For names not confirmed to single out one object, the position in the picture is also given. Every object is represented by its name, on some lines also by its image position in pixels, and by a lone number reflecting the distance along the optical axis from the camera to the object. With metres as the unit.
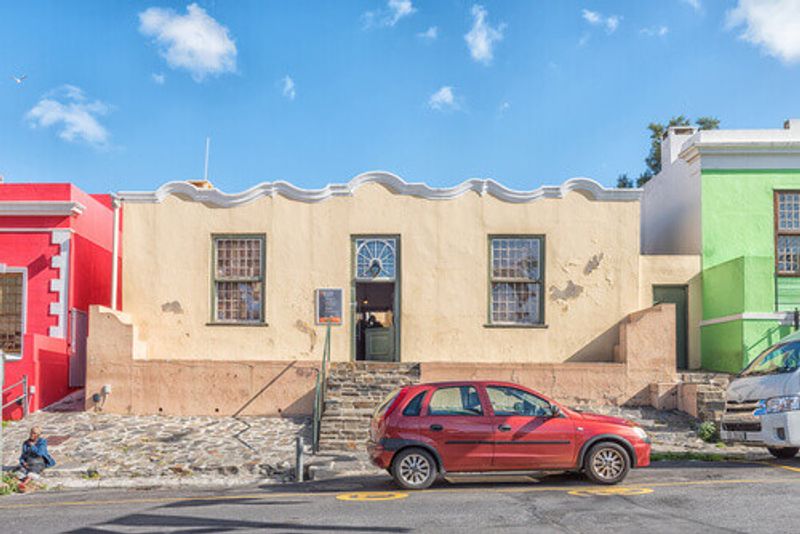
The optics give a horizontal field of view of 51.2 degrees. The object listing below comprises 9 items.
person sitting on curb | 12.85
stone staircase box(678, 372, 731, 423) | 15.67
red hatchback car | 10.91
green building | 18.31
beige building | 18.17
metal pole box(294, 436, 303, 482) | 12.50
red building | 18.17
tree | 34.47
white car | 12.22
